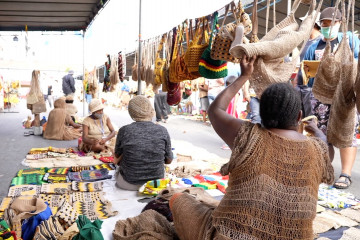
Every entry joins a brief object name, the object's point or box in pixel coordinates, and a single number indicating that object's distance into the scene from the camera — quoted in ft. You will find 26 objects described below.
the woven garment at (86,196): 9.86
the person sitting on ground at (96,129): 16.19
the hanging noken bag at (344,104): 5.25
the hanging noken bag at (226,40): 7.77
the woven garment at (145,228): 6.80
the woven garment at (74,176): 12.04
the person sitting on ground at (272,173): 4.61
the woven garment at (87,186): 10.80
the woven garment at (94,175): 12.11
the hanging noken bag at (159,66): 12.88
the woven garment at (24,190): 10.09
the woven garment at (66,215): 7.41
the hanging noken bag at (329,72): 5.55
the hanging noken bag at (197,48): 9.28
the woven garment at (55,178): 11.77
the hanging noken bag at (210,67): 8.71
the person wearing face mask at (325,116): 10.78
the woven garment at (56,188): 10.43
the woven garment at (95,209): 8.55
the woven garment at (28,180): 11.36
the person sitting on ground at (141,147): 10.01
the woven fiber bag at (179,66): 10.57
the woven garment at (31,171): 12.59
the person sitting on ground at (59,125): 21.11
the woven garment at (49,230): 6.64
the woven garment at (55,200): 8.94
